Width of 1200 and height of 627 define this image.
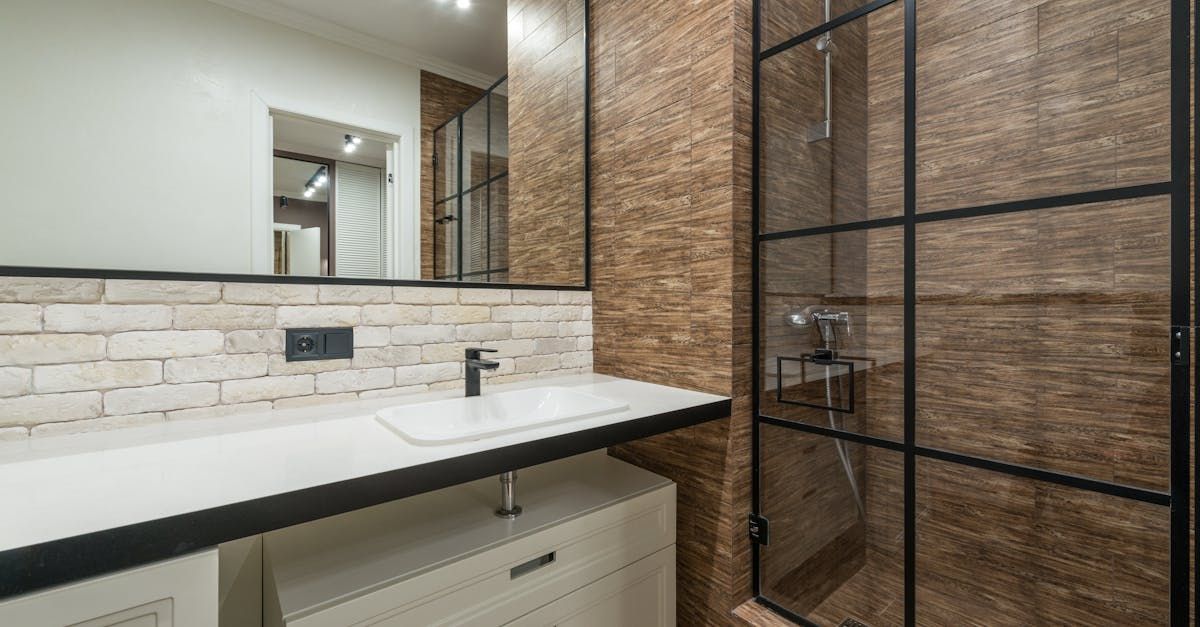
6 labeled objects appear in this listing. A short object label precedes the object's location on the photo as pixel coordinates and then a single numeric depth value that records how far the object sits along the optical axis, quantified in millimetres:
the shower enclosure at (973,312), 934
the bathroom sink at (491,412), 1080
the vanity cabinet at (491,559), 1011
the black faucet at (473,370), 1480
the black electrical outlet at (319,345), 1325
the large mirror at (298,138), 1075
